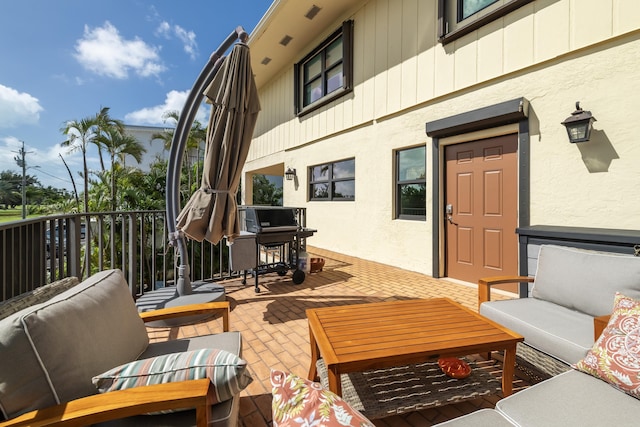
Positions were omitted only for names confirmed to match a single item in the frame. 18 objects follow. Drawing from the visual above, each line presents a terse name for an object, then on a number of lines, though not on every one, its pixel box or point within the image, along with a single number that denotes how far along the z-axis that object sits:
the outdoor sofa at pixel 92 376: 0.94
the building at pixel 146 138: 23.19
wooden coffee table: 1.43
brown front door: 3.82
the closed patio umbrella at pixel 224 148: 2.82
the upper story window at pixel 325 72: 6.18
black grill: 3.90
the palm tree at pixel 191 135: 15.05
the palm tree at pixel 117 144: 13.46
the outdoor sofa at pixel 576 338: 1.14
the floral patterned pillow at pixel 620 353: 1.23
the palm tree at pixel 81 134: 13.20
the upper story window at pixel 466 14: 3.74
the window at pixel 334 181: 6.56
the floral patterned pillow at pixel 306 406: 0.71
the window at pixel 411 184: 4.93
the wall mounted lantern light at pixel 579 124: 3.01
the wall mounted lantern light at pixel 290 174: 8.33
